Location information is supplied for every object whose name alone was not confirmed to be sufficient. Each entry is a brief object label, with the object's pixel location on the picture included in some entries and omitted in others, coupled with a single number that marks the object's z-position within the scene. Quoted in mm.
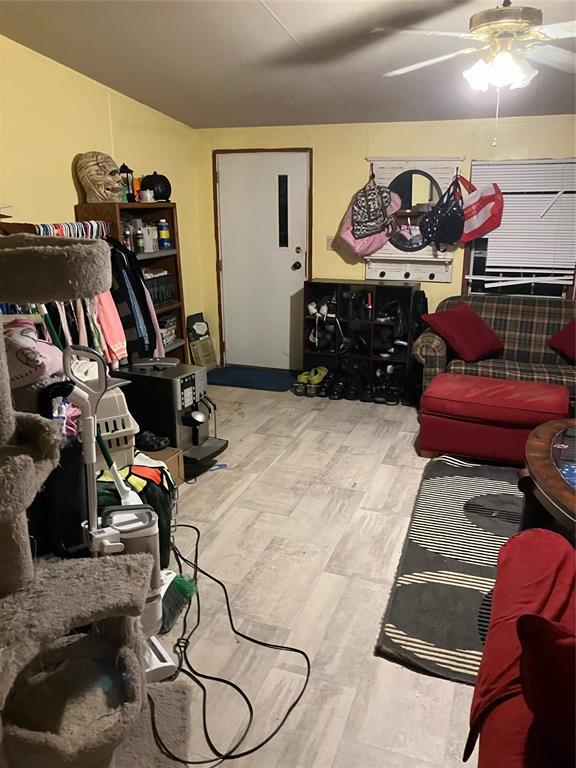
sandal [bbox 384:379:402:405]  4730
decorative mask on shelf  3502
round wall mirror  4777
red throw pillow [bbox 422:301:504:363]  4117
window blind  4527
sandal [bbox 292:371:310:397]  4914
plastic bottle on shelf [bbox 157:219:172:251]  4266
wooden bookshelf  3904
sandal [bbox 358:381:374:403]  4785
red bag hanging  4668
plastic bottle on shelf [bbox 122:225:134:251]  3799
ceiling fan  1983
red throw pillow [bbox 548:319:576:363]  4086
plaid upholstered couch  3977
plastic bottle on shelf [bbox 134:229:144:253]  3953
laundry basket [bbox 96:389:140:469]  2539
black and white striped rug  2027
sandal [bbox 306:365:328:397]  4883
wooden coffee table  2002
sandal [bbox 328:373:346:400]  4824
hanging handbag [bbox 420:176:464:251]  4715
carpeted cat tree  1125
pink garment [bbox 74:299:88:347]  3137
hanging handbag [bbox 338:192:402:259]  4926
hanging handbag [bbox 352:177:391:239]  4848
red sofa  1002
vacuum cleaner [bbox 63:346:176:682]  1673
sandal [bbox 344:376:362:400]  4828
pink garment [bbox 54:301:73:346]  3010
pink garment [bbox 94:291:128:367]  3344
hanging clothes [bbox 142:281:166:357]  3736
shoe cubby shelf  4797
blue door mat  5160
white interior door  5191
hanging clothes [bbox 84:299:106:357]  3225
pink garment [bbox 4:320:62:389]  1689
